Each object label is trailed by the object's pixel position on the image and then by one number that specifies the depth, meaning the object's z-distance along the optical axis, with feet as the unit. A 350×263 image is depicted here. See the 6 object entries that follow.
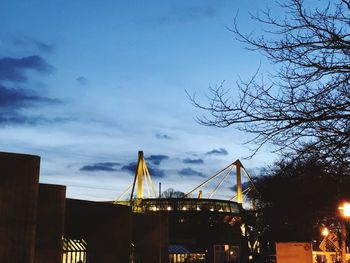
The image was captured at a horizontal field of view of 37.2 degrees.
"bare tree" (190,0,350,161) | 30.91
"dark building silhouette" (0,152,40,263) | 64.03
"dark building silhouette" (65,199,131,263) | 111.96
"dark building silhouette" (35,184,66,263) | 81.51
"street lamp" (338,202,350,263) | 53.01
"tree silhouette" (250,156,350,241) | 105.70
